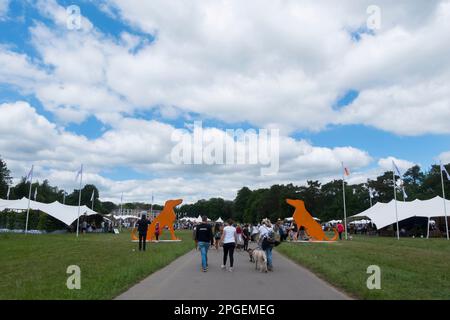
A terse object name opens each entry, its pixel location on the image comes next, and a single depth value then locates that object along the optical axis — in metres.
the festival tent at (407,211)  38.66
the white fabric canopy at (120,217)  69.11
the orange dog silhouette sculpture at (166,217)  28.06
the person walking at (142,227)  19.45
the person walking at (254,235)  24.52
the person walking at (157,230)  27.58
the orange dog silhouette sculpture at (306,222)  28.08
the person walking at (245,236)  20.79
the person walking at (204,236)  12.67
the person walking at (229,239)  12.76
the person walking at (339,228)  33.51
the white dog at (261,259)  12.11
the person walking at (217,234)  22.62
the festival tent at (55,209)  43.25
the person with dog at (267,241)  12.85
